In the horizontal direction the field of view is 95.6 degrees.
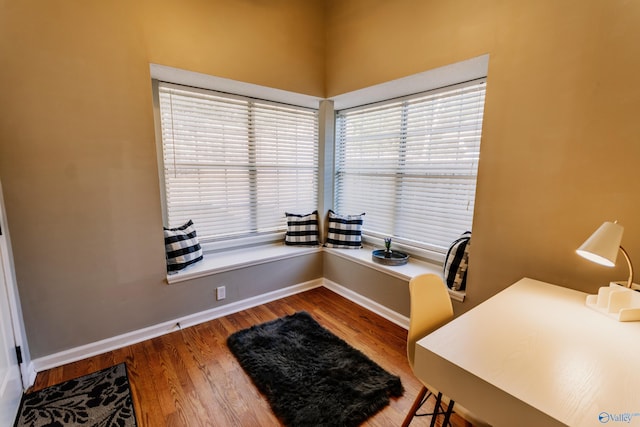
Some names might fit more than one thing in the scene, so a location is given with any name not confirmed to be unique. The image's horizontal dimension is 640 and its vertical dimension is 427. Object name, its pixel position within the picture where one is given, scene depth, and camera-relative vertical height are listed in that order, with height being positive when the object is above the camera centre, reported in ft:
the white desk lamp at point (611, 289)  3.80 -1.60
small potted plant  9.65 -2.47
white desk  2.56 -1.97
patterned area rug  5.28 -4.53
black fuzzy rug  5.51 -4.45
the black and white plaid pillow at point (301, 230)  11.12 -2.21
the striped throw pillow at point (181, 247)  8.14 -2.19
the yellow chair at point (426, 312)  4.48 -2.22
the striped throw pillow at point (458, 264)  7.32 -2.27
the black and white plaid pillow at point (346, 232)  10.88 -2.21
